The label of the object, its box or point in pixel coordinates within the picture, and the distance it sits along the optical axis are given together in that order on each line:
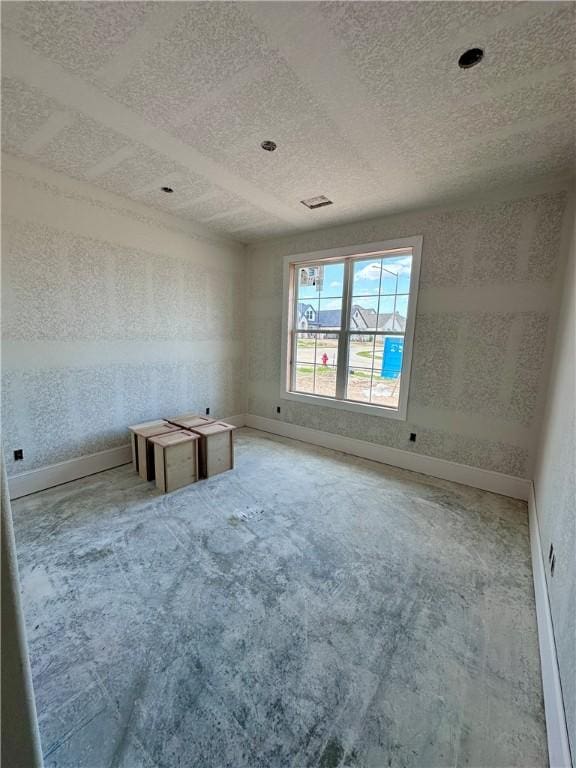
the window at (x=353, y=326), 3.32
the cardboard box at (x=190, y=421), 3.27
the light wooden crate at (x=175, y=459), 2.73
